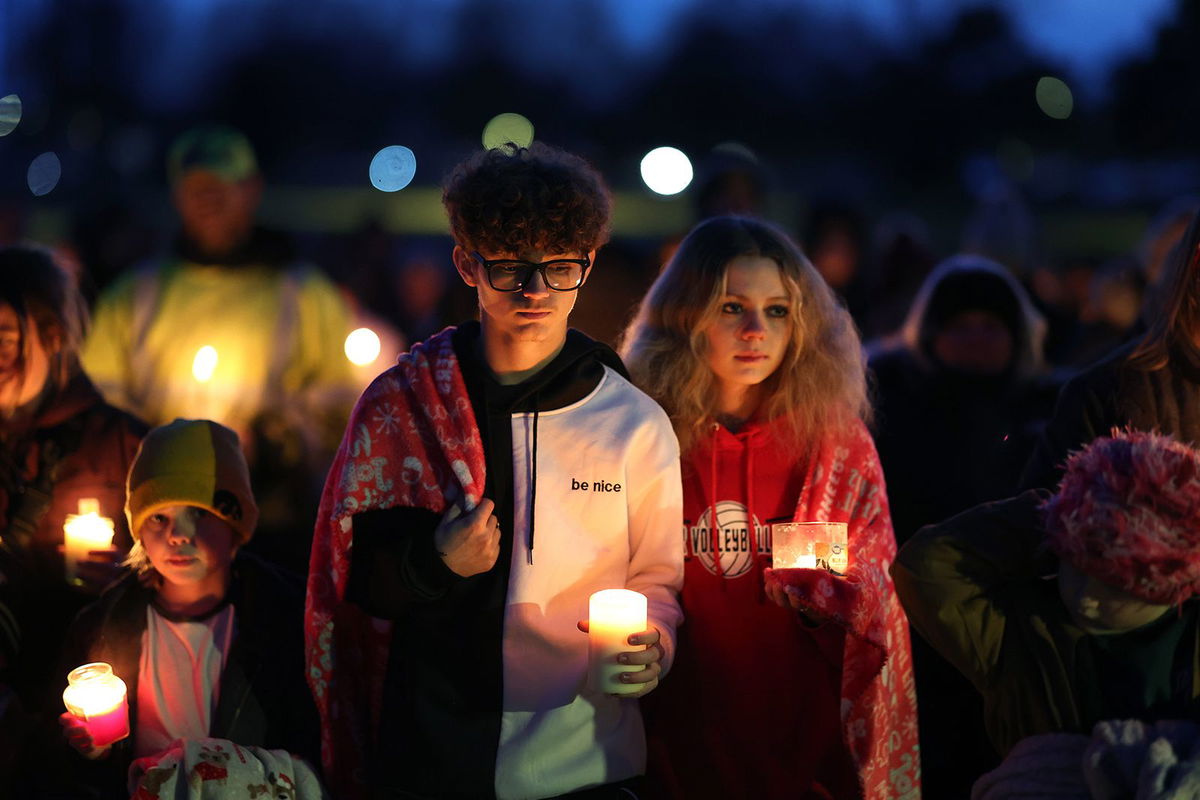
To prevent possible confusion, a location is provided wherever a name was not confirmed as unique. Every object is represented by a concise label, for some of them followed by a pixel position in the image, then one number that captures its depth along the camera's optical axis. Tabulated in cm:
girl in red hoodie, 315
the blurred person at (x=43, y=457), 362
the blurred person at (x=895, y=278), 657
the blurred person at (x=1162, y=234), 611
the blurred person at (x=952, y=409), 407
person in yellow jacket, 454
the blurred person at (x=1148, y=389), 310
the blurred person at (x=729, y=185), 543
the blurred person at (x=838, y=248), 679
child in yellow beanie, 321
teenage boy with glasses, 272
